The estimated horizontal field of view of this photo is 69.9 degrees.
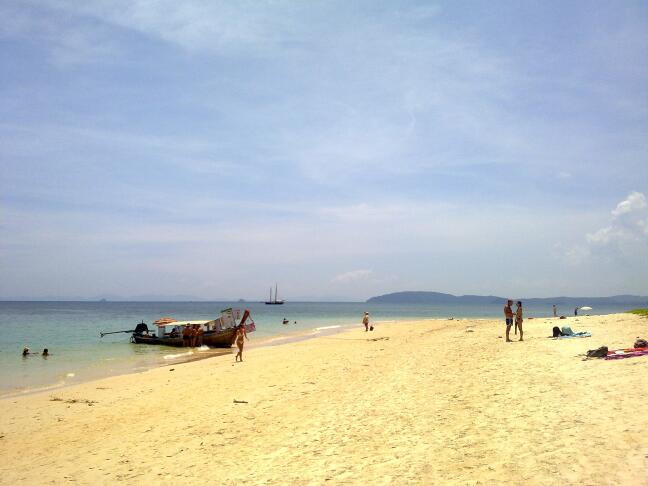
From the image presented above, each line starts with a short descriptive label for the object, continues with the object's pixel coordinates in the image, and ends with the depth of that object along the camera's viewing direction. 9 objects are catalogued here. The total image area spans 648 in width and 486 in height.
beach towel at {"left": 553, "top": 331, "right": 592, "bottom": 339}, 20.12
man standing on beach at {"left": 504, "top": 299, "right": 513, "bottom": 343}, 20.98
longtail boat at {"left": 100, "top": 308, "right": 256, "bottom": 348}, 34.00
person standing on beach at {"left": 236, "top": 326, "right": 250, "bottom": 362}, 22.98
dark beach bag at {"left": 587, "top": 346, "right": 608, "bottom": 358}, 13.31
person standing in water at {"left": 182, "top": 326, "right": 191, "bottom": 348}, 35.02
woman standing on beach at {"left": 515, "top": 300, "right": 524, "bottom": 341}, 21.45
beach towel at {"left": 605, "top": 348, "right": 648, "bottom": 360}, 12.48
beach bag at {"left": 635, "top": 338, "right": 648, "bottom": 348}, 13.42
